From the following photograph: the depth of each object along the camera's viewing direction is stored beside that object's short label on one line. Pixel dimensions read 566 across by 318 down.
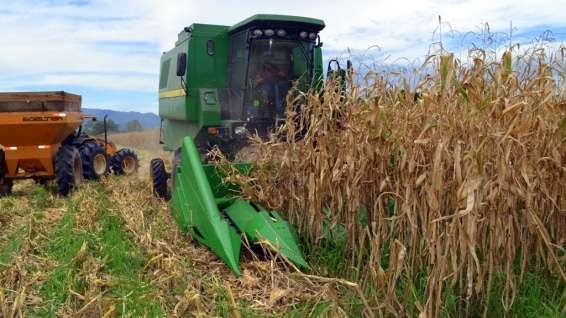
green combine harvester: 6.61
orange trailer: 7.89
